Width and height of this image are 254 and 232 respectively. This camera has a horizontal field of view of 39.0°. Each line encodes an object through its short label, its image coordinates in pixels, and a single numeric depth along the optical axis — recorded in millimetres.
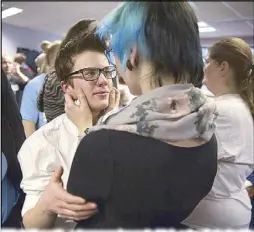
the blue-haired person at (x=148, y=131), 571
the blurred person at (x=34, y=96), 1472
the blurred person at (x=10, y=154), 875
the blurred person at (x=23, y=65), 2646
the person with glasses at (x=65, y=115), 782
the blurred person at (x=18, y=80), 1936
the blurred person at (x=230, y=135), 928
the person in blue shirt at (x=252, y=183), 1361
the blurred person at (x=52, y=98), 1031
